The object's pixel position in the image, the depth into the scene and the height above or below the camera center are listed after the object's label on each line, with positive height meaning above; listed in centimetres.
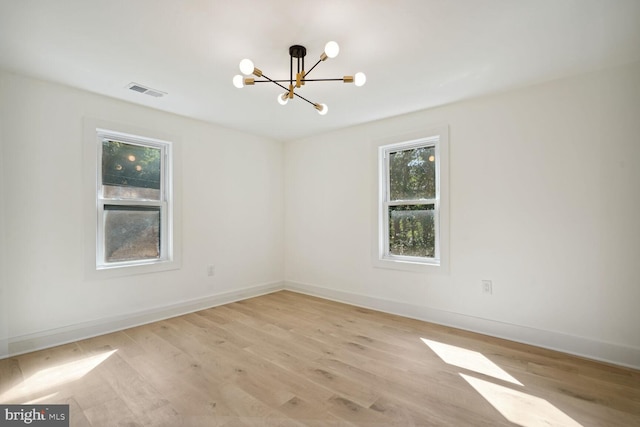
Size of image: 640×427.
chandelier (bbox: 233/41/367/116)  192 +101
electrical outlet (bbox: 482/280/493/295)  318 -74
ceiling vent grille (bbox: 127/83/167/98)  299 +127
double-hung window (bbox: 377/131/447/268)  364 +17
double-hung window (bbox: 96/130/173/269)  332 +19
